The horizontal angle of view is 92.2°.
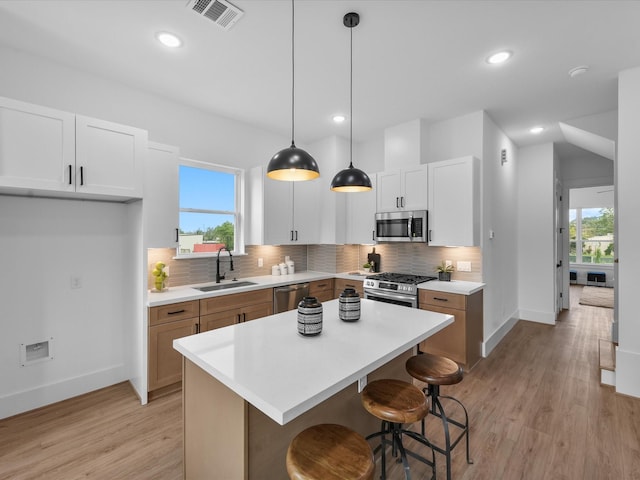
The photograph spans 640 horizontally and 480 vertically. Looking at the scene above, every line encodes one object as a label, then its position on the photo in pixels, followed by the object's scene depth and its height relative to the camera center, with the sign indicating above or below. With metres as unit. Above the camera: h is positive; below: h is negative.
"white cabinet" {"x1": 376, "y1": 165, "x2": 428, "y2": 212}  3.88 +0.64
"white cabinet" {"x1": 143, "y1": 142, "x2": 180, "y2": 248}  2.99 +0.43
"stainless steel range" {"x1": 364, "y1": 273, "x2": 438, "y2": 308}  3.64 -0.62
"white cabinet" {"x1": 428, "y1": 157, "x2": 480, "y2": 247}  3.49 +0.42
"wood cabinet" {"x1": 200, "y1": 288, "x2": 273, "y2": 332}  3.12 -0.76
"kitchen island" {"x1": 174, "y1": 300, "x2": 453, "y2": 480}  1.22 -0.58
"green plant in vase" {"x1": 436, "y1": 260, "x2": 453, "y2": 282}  3.87 -0.43
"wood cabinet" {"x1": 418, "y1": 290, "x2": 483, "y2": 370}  3.31 -1.00
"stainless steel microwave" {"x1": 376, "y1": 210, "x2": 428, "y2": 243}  3.83 +0.15
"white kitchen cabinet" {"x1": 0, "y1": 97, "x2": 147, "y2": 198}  2.16 +0.67
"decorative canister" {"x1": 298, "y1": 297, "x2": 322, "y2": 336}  1.76 -0.46
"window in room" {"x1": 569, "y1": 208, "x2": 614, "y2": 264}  8.77 +0.07
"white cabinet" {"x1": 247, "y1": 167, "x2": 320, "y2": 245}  4.01 +0.38
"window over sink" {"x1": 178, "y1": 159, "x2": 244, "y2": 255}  3.66 +0.39
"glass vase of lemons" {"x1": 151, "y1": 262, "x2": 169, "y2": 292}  3.16 -0.38
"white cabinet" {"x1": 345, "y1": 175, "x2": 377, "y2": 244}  4.38 +0.32
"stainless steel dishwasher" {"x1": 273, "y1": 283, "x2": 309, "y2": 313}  3.76 -0.73
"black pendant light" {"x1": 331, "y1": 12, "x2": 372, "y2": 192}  2.21 +0.44
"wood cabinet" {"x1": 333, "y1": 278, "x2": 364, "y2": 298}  4.27 -0.66
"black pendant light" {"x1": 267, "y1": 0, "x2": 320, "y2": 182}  1.81 +0.46
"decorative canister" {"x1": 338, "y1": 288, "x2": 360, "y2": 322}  2.05 -0.46
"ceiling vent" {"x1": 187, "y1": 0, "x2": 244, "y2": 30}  1.99 +1.53
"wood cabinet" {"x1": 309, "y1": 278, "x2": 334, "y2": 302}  4.25 -0.72
